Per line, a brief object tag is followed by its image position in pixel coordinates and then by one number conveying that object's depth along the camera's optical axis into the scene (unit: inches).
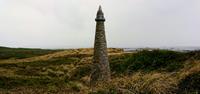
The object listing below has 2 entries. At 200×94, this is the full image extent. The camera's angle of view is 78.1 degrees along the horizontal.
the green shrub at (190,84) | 303.4
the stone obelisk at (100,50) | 389.8
